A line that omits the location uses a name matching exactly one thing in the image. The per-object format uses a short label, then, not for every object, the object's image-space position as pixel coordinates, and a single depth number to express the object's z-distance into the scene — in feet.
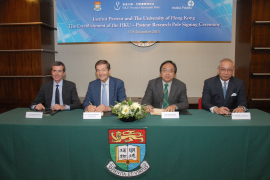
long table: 5.88
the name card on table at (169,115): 6.85
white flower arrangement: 6.15
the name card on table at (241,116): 6.66
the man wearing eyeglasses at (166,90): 8.93
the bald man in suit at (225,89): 8.58
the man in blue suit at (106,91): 9.20
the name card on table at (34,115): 6.90
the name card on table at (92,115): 6.77
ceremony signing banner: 12.13
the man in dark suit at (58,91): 9.27
